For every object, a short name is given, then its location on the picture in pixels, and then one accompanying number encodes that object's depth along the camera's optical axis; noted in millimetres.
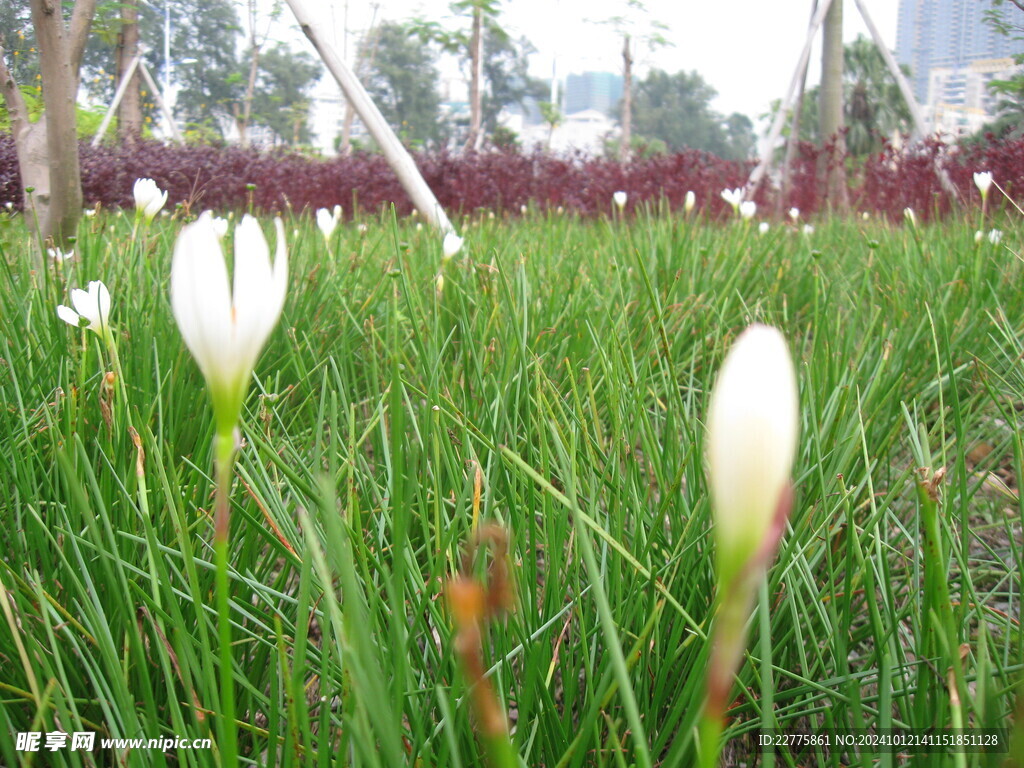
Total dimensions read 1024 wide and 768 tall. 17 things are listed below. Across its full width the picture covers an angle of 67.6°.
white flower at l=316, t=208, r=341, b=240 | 2230
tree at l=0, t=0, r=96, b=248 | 2275
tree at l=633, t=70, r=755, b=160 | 44938
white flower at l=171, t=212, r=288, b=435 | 412
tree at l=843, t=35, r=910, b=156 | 21781
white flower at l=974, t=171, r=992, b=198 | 2691
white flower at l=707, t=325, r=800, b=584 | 302
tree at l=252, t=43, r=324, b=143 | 17641
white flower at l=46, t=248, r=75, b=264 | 1661
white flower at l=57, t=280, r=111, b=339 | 992
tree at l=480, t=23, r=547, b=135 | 37375
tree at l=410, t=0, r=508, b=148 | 12607
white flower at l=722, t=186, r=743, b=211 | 3442
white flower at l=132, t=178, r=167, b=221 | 1656
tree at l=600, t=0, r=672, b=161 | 16031
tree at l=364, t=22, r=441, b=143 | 32312
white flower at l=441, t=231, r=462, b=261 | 1995
